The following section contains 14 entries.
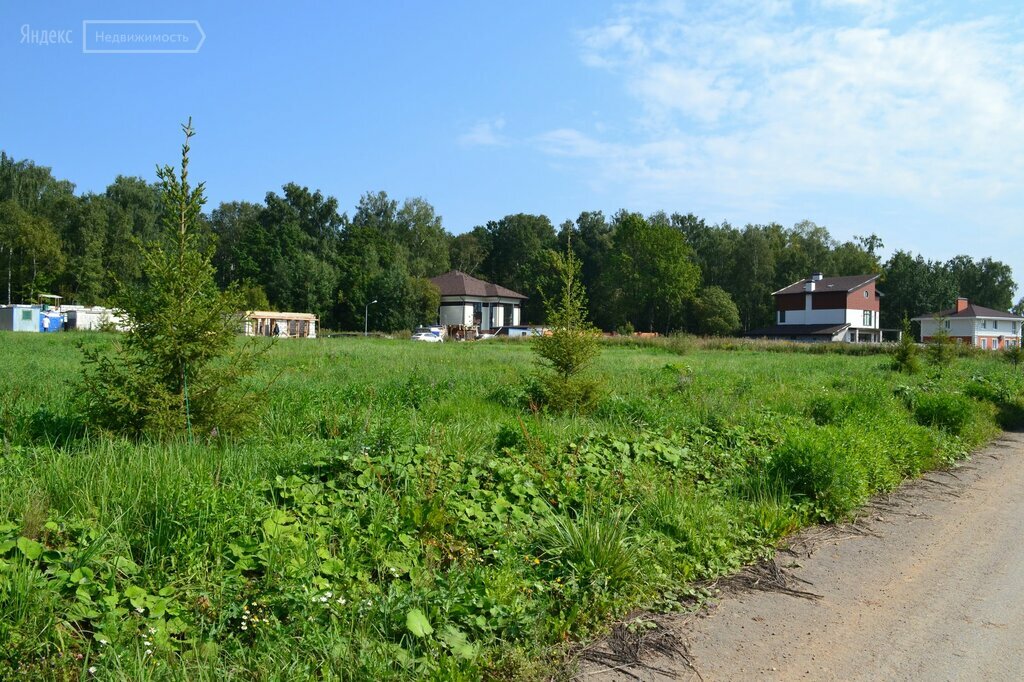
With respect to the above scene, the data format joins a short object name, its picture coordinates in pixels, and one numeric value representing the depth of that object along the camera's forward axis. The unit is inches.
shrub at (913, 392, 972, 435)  494.0
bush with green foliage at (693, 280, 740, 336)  3036.4
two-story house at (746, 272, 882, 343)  2896.2
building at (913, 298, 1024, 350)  3002.0
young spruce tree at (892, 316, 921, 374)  1027.9
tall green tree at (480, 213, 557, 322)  4045.3
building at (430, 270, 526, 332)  3260.3
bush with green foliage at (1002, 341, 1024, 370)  1134.8
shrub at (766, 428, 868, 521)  304.0
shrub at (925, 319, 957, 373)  1021.8
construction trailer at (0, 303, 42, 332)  2158.0
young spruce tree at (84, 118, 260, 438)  286.2
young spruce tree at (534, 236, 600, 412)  492.7
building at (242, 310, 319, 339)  2464.2
